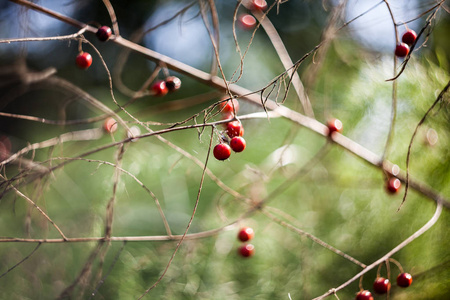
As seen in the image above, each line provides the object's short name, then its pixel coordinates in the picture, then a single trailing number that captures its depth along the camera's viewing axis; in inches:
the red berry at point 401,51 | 19.8
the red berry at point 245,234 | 28.1
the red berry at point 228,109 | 22.1
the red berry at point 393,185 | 25.2
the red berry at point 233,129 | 17.4
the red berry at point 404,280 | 20.3
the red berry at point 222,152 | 15.8
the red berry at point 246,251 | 28.7
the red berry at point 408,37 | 19.9
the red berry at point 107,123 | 27.5
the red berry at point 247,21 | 27.1
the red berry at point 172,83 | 24.1
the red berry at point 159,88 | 25.0
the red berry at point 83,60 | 23.7
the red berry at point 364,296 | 19.6
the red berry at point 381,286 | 19.8
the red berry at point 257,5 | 24.1
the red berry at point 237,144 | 16.3
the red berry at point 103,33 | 20.1
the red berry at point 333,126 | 25.0
